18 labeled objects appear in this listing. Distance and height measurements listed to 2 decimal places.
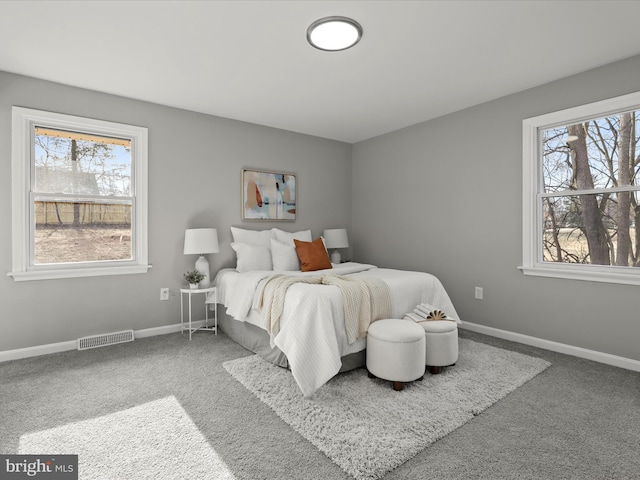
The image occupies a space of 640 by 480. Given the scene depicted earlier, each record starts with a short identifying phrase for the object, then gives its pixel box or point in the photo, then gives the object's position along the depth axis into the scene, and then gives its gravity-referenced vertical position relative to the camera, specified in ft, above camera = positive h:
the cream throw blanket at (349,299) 8.67 -1.52
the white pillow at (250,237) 13.80 +0.20
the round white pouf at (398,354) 7.98 -2.61
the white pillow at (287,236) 14.38 +0.24
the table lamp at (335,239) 16.16 +0.12
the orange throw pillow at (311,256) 12.91 -0.54
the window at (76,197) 10.14 +1.46
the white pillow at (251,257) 12.90 -0.57
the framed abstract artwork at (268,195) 14.52 +2.02
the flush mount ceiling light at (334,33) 7.63 +4.78
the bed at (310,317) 7.89 -1.99
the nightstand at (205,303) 11.94 -2.24
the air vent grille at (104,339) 10.91 -3.13
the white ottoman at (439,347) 8.84 -2.69
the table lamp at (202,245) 12.07 -0.10
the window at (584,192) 9.55 +1.44
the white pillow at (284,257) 13.24 -0.60
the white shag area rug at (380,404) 5.90 -3.44
